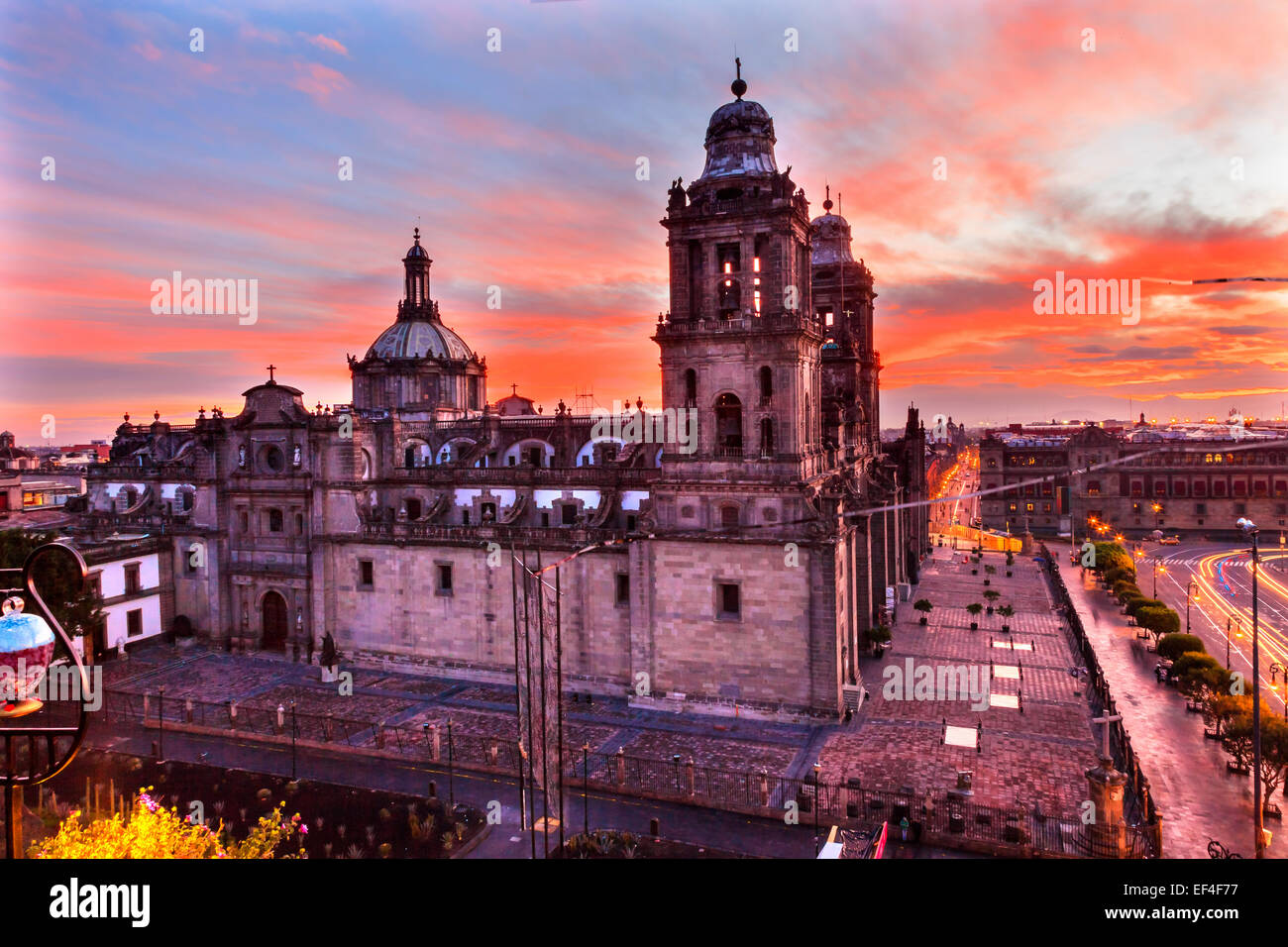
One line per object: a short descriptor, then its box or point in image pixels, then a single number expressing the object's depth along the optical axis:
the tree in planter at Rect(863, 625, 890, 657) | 46.94
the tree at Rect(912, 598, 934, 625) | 55.17
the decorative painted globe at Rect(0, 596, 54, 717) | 7.35
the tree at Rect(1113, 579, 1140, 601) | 59.64
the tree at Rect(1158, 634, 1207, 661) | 41.47
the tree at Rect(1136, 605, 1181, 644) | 47.19
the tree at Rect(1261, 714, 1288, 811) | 27.66
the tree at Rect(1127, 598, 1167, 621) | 50.62
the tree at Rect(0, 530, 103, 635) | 37.12
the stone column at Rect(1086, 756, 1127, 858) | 23.39
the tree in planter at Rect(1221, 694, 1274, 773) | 29.50
